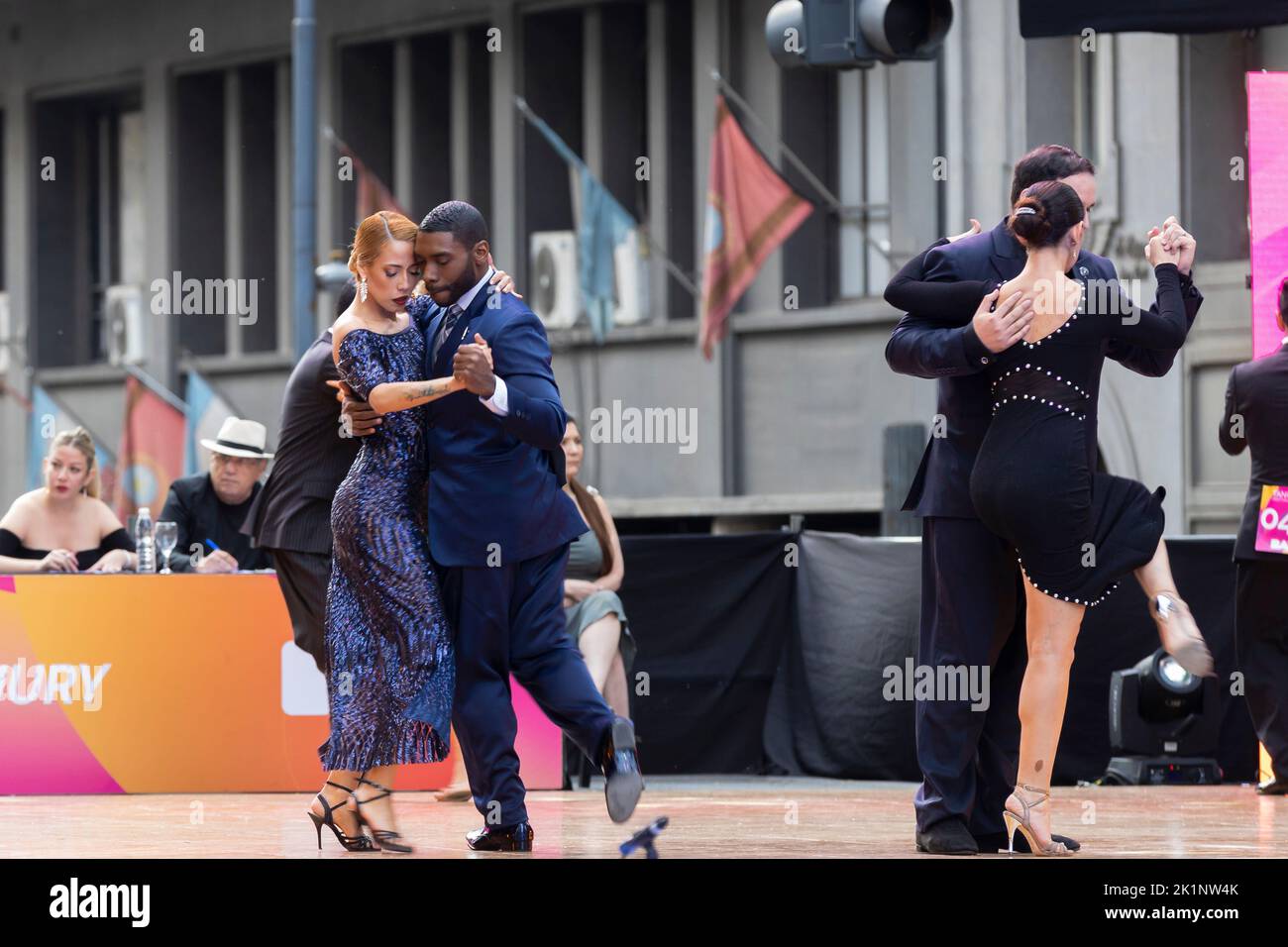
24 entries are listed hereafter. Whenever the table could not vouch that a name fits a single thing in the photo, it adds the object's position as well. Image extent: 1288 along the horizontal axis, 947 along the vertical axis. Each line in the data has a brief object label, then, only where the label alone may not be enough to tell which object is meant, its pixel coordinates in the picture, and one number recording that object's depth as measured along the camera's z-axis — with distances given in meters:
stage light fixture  11.05
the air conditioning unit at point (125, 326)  27.25
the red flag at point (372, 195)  21.70
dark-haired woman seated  11.19
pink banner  10.01
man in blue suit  6.88
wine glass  10.95
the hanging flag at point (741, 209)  18.88
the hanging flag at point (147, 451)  25.44
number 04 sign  9.91
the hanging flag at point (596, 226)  20.92
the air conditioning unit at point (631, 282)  22.03
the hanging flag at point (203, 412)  24.78
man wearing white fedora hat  11.30
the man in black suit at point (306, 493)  8.52
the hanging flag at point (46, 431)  25.78
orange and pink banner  10.77
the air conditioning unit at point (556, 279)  22.69
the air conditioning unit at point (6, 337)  28.36
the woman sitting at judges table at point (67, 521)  11.23
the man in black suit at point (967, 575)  6.72
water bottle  10.99
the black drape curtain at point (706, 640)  12.88
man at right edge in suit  9.97
